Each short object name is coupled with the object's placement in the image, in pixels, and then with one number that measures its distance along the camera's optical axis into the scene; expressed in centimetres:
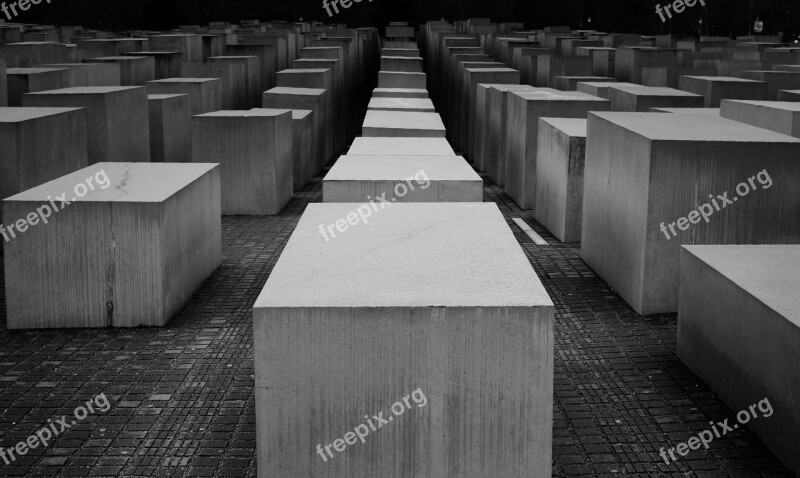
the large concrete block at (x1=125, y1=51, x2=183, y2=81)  2006
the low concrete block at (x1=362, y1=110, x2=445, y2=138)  1130
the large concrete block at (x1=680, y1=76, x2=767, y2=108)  1435
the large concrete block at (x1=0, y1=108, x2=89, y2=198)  965
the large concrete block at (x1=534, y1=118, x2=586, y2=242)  1049
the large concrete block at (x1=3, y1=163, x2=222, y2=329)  734
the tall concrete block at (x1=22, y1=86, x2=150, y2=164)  1173
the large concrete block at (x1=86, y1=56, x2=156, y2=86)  1789
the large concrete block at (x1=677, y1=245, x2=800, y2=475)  503
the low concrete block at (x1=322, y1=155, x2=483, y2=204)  759
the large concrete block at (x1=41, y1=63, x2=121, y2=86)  1530
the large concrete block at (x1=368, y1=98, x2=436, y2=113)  1409
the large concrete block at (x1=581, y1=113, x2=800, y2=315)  766
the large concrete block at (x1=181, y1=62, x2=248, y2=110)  1827
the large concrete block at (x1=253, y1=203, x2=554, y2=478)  434
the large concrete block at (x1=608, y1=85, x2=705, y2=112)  1249
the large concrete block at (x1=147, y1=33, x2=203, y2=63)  2392
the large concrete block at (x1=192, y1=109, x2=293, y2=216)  1238
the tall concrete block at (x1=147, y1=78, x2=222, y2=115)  1527
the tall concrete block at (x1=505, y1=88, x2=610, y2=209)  1263
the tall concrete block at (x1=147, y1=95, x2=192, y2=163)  1381
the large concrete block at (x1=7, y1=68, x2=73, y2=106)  1352
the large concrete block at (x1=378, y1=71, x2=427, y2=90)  1972
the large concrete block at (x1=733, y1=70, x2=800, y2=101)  1616
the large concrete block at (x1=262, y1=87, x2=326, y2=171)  1609
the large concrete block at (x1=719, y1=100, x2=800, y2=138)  972
